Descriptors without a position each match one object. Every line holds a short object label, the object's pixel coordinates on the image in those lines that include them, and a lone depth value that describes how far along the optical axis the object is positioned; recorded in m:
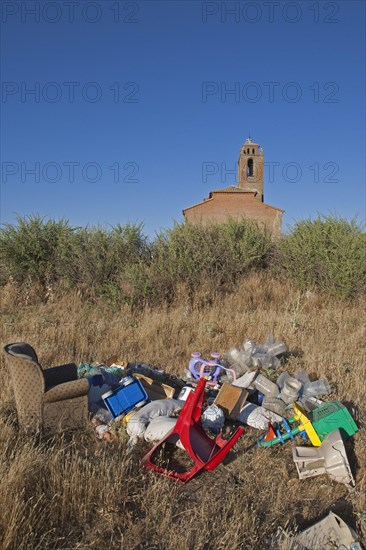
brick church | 36.78
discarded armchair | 3.51
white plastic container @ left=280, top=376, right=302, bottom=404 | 4.38
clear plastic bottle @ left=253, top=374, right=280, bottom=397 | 4.58
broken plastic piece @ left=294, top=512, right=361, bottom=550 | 2.39
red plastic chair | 3.11
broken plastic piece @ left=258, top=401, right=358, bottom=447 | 3.49
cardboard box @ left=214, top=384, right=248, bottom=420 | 4.02
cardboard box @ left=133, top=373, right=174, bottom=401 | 4.44
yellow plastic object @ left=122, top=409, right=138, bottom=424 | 3.84
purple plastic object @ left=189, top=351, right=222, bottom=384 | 5.02
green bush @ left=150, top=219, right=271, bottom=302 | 9.83
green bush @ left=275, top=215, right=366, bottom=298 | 9.59
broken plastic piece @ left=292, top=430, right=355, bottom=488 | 3.05
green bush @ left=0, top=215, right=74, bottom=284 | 10.19
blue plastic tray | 4.02
